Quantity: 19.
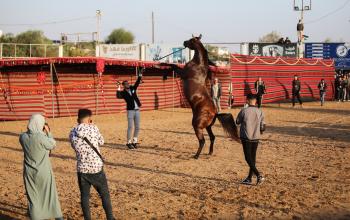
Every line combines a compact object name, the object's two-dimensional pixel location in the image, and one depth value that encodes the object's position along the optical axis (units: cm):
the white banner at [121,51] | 3825
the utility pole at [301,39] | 3844
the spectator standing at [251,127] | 845
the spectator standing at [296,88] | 2641
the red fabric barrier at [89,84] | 2038
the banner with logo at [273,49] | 3831
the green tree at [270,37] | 8364
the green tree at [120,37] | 8868
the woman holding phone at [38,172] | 597
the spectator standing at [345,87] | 3088
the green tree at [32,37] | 5700
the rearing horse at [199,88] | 1124
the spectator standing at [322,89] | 2787
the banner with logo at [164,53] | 3600
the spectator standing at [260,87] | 2419
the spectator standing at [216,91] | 2280
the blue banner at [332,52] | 3763
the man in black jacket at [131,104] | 1254
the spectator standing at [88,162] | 615
